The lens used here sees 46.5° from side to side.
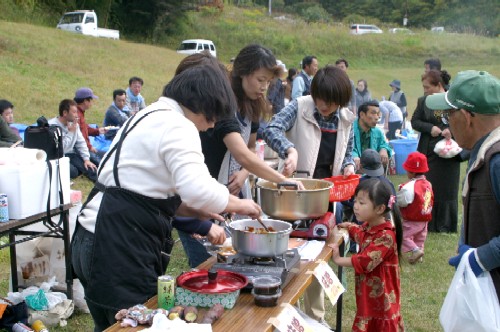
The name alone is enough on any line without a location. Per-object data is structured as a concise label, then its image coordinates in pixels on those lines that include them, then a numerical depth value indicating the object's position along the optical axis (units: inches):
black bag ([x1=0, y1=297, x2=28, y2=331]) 142.3
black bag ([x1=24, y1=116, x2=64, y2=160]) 154.2
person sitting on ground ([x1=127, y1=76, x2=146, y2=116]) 449.4
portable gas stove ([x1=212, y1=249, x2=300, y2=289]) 90.9
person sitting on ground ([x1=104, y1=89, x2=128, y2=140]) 395.5
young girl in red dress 123.7
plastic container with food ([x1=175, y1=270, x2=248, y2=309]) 81.7
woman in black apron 80.0
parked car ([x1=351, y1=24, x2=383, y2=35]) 1417.9
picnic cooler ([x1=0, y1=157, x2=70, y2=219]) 140.7
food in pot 97.4
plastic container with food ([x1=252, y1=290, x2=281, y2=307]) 83.4
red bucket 126.8
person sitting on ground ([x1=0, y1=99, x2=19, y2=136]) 316.5
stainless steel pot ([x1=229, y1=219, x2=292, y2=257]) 92.3
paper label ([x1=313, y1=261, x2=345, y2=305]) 100.7
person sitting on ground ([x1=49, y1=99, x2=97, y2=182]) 301.1
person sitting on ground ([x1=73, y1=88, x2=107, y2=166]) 341.1
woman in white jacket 132.8
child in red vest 211.8
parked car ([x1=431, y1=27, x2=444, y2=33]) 1536.7
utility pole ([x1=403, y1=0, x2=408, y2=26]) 2050.2
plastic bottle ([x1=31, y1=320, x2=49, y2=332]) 147.6
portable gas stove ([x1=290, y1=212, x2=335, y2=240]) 119.7
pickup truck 1058.1
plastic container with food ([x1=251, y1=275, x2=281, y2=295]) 83.7
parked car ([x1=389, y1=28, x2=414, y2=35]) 1444.4
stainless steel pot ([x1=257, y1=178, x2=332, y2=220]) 109.3
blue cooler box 378.0
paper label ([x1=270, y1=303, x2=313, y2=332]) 79.0
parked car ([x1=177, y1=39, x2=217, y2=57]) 1077.1
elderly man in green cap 82.7
